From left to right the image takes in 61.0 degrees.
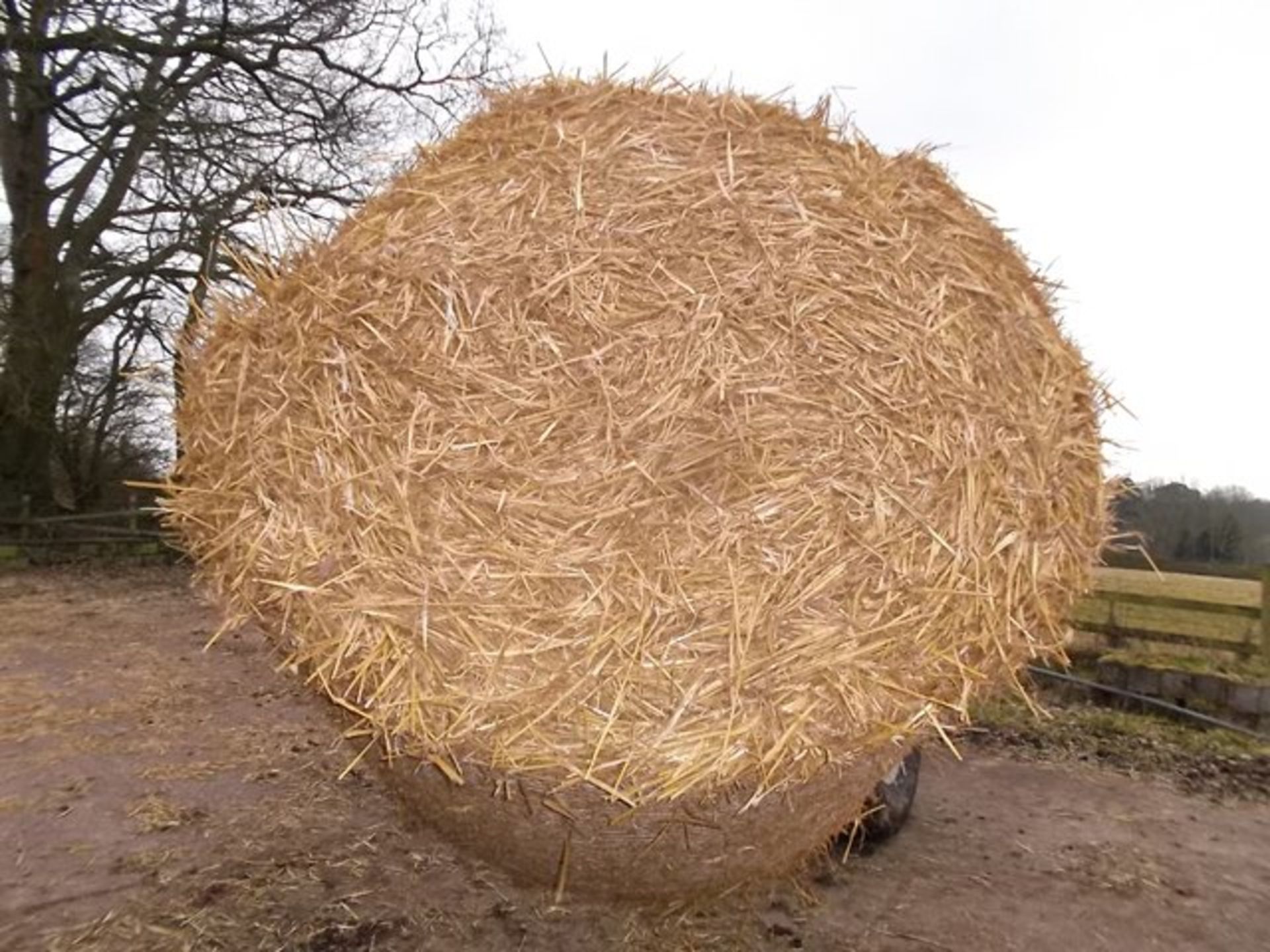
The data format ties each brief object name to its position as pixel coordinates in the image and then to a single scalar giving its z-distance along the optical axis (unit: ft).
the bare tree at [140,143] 43.21
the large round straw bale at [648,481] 8.41
